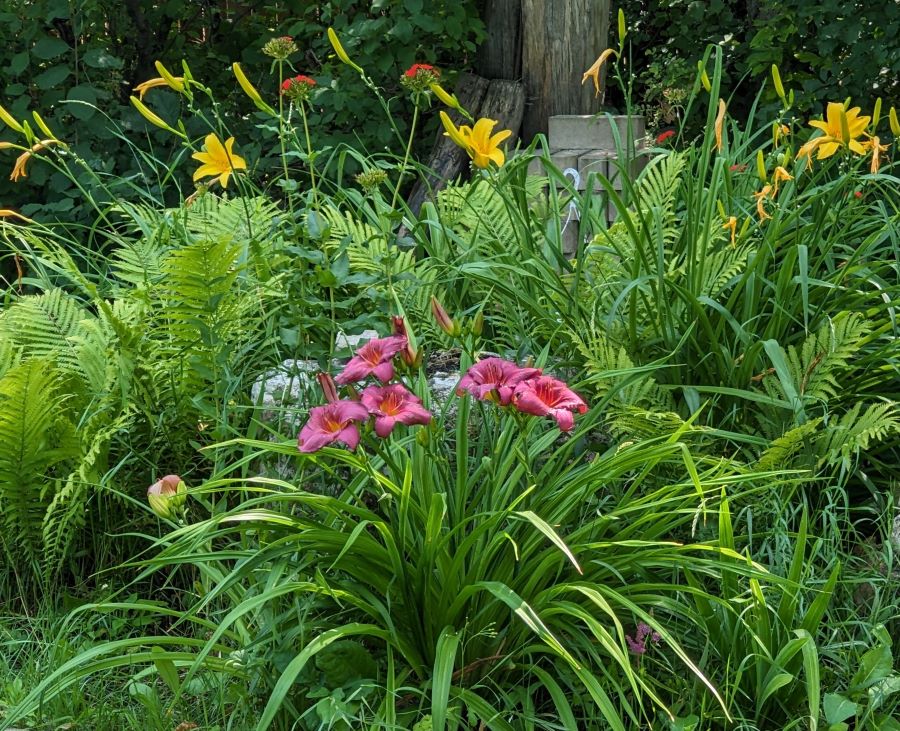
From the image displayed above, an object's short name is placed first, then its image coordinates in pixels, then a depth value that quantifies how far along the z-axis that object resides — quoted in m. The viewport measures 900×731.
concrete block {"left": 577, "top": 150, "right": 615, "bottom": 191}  4.12
